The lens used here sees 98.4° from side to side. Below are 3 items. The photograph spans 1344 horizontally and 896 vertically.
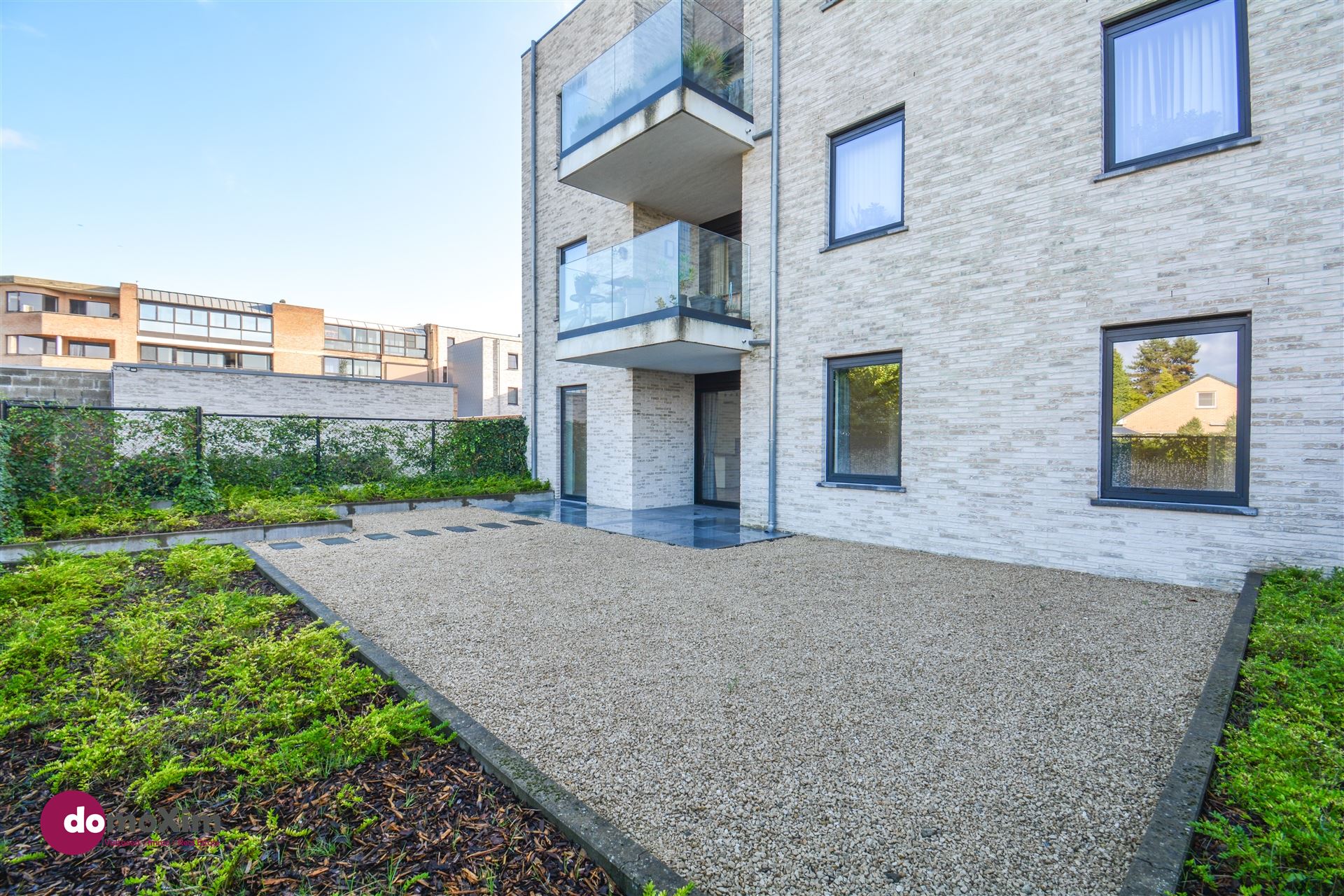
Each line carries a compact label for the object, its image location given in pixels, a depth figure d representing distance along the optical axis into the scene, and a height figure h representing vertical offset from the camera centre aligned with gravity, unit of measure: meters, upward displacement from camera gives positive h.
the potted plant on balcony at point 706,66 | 8.23 +5.50
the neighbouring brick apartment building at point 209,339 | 35.19 +6.58
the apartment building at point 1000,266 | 5.00 +2.00
